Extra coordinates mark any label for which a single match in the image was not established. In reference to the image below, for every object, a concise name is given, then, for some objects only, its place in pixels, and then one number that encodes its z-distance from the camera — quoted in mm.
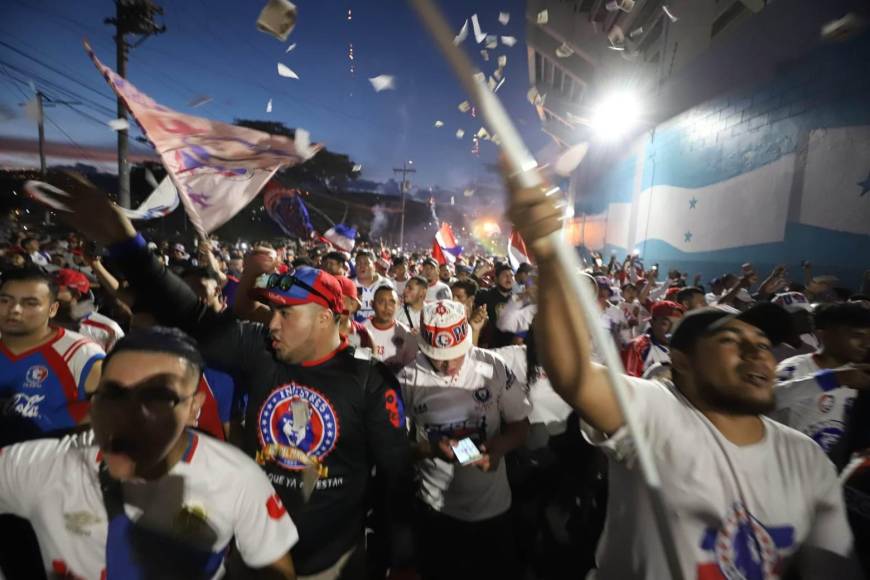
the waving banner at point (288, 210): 8281
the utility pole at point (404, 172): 40344
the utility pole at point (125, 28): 13459
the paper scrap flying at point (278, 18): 1580
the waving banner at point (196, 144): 3613
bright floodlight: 18625
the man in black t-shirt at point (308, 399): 2121
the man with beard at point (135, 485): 1449
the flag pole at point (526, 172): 941
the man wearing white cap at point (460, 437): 2770
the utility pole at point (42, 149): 26156
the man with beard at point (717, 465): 1510
